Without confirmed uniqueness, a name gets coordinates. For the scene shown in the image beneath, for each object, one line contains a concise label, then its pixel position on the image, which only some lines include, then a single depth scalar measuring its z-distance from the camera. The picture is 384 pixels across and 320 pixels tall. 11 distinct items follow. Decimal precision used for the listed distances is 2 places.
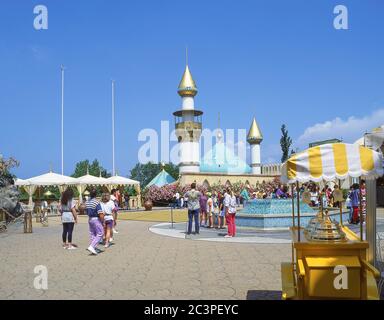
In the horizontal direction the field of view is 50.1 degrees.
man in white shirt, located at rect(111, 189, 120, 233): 15.76
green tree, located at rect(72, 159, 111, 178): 82.15
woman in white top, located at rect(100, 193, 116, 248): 11.86
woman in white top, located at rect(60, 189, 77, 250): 11.59
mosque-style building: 51.57
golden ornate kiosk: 4.58
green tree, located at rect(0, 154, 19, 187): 22.05
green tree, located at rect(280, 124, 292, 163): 41.86
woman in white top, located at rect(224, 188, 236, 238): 13.69
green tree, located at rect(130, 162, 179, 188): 94.88
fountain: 16.56
